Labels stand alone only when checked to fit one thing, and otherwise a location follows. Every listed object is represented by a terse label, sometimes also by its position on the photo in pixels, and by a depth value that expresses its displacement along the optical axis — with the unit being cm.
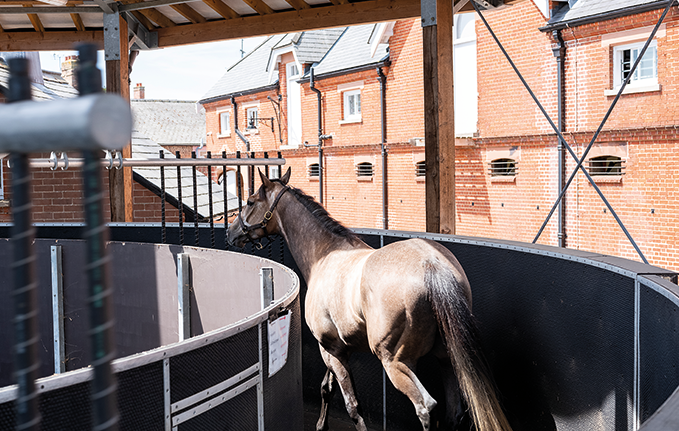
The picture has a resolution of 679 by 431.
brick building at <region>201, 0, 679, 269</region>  1408
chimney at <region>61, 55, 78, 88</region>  2228
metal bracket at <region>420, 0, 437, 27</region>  587
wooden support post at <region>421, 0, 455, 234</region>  586
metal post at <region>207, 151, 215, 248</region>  610
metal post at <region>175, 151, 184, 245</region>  599
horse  364
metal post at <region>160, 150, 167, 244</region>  594
